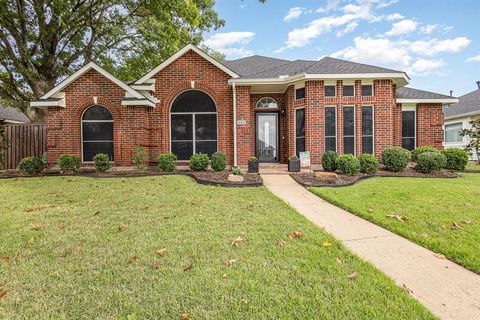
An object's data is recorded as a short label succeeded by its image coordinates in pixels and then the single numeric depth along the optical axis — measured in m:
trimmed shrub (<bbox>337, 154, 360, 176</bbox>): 8.69
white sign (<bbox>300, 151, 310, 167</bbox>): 10.23
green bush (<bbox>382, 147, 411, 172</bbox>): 9.41
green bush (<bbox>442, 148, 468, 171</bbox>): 10.28
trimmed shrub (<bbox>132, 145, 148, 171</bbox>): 9.95
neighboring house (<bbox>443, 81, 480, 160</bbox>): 18.53
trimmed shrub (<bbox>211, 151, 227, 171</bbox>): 9.95
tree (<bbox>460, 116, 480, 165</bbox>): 11.36
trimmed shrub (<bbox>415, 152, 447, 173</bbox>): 9.34
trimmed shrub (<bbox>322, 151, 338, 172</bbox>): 9.44
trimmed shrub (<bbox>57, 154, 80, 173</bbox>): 9.75
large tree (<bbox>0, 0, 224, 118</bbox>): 13.56
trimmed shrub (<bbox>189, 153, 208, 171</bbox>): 10.00
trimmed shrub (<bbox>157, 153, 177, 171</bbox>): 9.95
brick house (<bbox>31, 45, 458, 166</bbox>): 10.51
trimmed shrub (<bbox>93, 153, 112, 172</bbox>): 9.91
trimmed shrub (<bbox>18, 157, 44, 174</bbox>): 9.63
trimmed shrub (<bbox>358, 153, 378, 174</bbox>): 9.09
